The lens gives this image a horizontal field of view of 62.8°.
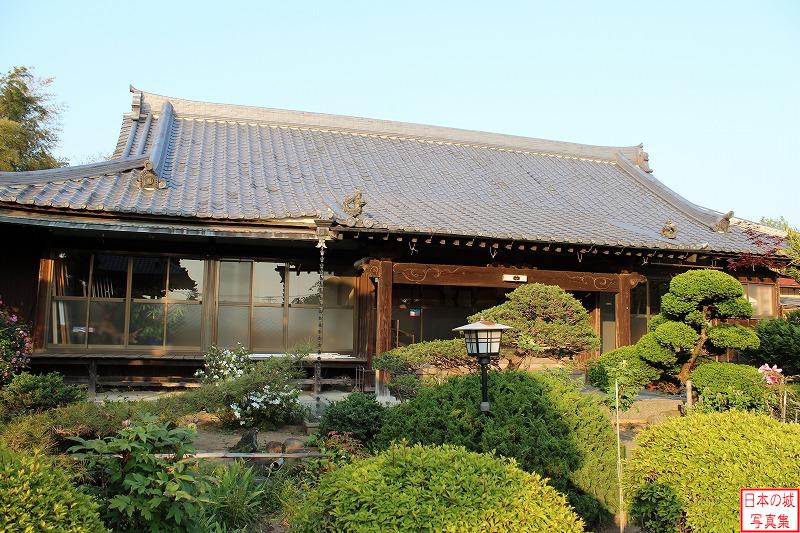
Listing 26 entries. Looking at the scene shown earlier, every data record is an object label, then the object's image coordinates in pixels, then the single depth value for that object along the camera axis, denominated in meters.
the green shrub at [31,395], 6.57
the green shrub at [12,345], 8.16
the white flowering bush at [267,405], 7.92
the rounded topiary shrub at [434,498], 3.12
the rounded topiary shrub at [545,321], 7.86
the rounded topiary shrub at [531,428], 4.61
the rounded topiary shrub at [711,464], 4.25
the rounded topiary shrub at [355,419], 6.49
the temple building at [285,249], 10.05
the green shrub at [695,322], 8.24
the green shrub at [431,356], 7.88
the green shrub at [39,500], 2.75
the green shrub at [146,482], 3.58
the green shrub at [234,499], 4.87
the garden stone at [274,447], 6.75
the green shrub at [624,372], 7.61
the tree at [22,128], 20.39
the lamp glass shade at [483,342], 5.43
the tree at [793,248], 8.39
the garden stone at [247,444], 6.66
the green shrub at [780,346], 10.12
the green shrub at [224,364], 9.70
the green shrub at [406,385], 7.38
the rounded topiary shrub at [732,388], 7.76
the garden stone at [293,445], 6.67
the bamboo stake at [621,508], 4.90
